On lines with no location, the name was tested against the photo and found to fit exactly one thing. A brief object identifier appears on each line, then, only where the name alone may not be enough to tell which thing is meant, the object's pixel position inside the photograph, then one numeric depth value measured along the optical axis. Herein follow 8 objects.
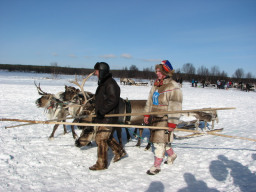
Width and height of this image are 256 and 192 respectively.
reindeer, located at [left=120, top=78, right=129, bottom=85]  37.75
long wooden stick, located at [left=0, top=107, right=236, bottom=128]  3.40
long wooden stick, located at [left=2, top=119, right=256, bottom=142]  3.50
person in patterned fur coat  3.88
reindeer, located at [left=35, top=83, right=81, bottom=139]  6.20
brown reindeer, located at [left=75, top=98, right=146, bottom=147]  5.01
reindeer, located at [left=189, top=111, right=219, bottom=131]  7.38
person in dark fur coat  4.06
